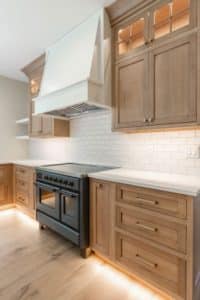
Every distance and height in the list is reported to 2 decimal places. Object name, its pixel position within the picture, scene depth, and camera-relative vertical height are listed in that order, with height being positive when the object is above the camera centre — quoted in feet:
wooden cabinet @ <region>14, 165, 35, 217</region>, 10.16 -2.30
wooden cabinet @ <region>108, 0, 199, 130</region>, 5.34 +2.58
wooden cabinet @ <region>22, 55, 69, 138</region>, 10.37 +1.51
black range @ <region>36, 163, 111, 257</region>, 6.91 -2.14
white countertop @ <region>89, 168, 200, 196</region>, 4.58 -0.92
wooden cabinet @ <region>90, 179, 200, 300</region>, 4.58 -2.42
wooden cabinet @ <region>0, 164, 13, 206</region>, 11.51 -2.24
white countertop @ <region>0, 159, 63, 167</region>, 10.18 -0.90
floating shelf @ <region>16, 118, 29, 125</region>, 12.58 +1.75
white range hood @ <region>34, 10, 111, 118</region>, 7.04 +3.01
